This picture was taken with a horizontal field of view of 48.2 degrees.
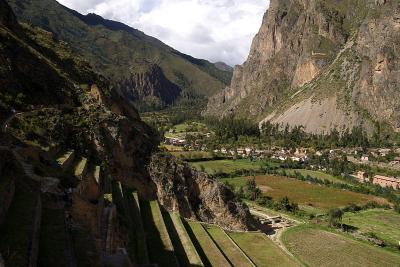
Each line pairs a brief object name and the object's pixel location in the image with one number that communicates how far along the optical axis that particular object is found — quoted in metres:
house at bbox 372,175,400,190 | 100.56
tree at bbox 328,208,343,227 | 65.88
